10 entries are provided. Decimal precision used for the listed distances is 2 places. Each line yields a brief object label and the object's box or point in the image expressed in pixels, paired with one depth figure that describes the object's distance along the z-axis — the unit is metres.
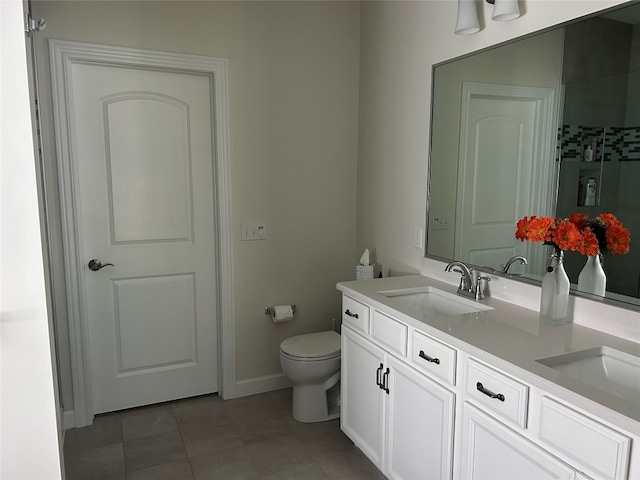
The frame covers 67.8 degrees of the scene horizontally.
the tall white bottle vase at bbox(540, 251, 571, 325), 1.77
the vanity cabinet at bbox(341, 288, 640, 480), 1.25
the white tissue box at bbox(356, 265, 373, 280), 2.98
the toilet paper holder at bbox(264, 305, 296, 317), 3.15
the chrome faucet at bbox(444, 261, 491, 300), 2.19
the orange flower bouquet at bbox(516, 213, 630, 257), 1.66
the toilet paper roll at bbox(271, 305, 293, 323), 3.10
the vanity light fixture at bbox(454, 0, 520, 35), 2.11
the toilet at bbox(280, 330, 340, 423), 2.68
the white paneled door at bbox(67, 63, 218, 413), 2.69
